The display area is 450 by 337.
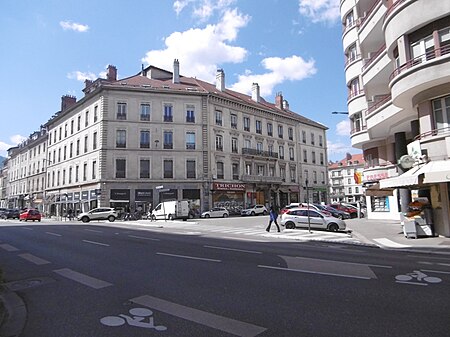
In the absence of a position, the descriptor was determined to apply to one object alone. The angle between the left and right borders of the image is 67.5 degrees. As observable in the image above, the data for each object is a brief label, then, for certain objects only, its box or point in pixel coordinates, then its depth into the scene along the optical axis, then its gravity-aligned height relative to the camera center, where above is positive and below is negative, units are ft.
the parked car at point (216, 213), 130.52 -2.97
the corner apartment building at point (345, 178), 318.84 +23.02
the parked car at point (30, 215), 128.26 -1.80
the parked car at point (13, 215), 152.97 -1.73
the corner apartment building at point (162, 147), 133.39 +26.09
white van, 115.03 -1.48
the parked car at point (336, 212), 103.48 -3.36
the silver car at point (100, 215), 114.83 -2.11
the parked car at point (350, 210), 121.32 -3.06
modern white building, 47.91 +17.25
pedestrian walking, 67.62 -2.29
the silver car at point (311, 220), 67.92 -3.62
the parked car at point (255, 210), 142.92 -2.57
